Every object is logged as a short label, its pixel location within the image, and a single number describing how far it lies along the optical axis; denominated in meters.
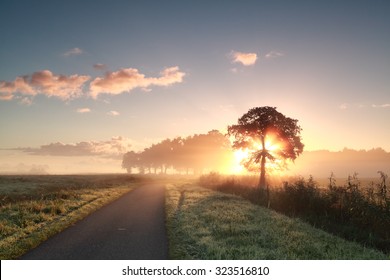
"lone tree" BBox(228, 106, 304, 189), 44.75
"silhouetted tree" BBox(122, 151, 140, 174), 170.60
